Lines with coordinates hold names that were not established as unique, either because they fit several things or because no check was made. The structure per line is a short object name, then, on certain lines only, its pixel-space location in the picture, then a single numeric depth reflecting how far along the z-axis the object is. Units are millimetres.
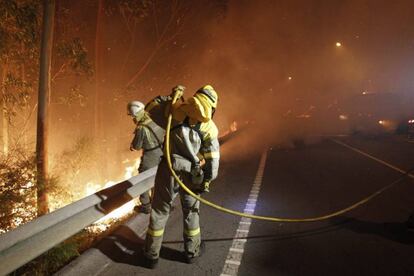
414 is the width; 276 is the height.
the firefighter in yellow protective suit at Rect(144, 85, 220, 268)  3791
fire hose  3705
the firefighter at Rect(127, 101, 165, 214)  5762
